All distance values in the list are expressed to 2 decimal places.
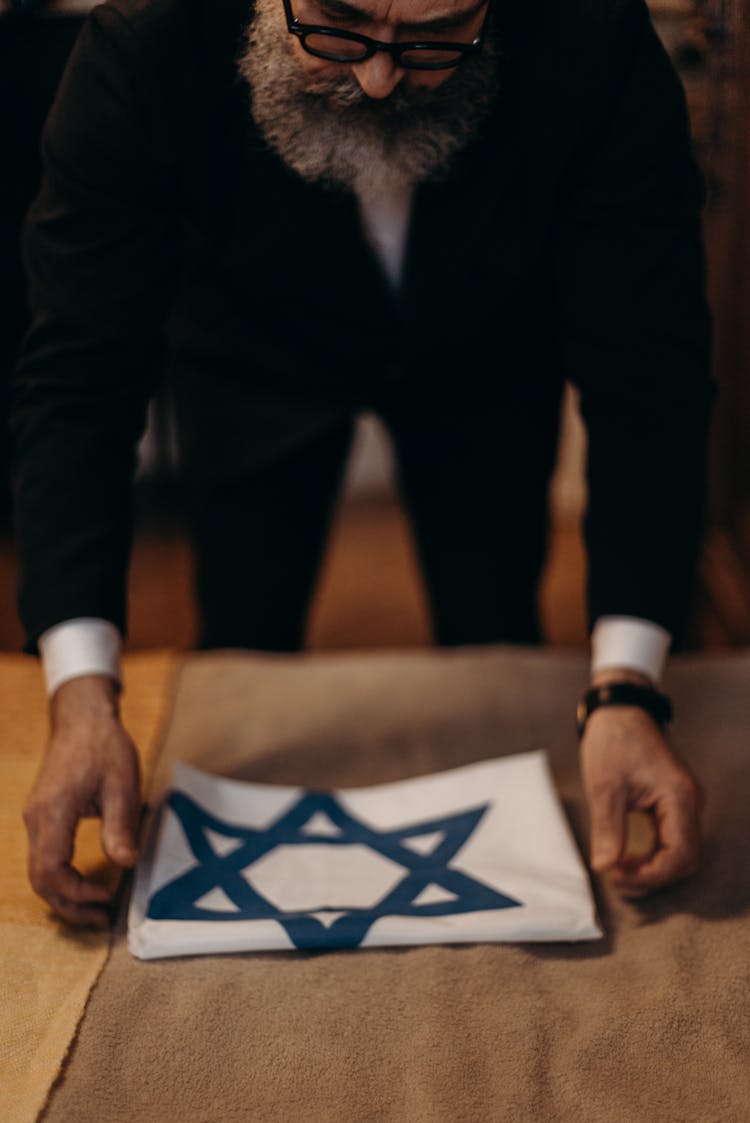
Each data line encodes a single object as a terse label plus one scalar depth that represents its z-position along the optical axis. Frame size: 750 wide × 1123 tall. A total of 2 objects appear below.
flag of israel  0.74
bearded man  0.78
